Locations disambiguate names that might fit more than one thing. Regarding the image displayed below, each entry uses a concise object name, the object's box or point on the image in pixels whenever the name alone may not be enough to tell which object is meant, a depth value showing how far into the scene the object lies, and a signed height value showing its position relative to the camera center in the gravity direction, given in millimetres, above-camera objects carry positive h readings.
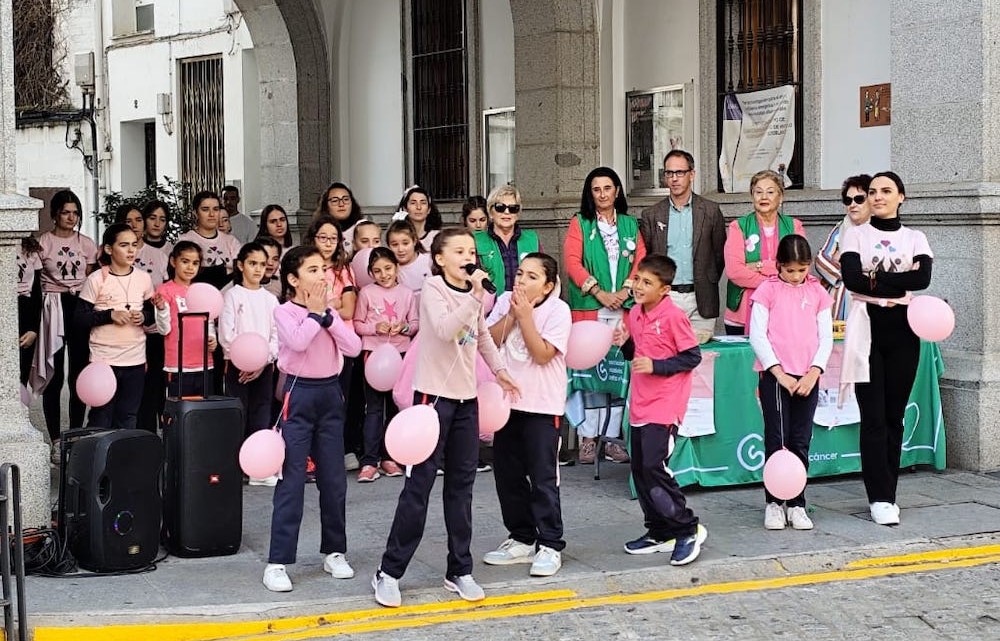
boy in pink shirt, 7652 -928
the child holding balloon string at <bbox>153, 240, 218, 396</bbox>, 9938 -640
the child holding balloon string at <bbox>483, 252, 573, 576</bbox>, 7387 -877
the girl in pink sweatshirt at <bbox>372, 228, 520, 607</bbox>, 6855 -843
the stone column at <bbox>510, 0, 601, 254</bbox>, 13078 +1022
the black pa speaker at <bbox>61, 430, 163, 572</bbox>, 7504 -1367
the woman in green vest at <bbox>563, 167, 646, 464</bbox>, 10344 -216
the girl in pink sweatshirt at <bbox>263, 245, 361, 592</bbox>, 7312 -920
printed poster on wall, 12102 +686
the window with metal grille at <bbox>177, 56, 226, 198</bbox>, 22234 +1535
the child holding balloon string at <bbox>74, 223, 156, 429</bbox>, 9773 -588
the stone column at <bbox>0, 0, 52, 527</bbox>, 8039 -801
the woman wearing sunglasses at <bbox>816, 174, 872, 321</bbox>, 9812 -160
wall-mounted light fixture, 23453 +1812
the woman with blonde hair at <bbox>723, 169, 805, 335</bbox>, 9977 -149
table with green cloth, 9383 -1408
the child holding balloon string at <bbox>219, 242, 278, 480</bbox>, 9773 -520
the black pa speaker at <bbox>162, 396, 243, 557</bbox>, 7891 -1323
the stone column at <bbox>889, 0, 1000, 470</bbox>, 10062 +218
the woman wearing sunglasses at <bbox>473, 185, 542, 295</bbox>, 10195 -128
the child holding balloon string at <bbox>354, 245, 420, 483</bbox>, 10195 -636
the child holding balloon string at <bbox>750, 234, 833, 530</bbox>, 8336 -737
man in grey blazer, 10484 -168
